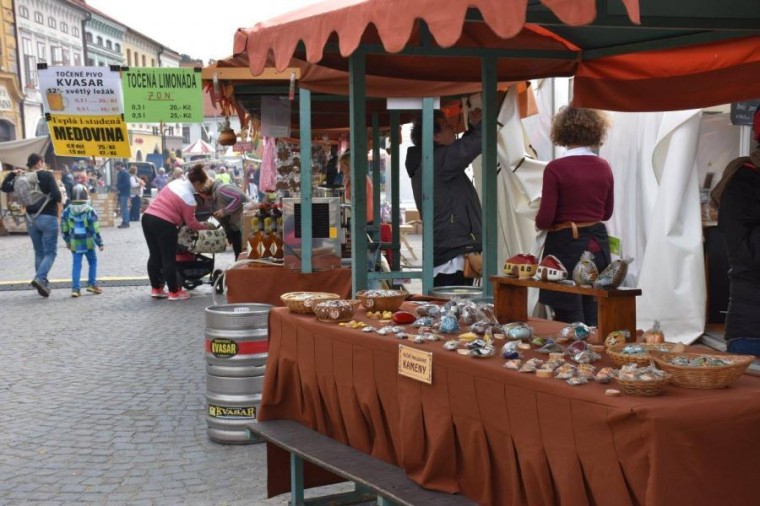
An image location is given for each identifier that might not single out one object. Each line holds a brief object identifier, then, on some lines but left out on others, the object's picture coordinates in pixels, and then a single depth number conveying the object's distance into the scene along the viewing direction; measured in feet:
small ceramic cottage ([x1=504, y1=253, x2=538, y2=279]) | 11.41
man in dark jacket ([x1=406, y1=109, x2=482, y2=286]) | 20.27
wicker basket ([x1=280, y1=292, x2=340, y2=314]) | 13.75
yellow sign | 28.58
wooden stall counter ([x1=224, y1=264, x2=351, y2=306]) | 21.26
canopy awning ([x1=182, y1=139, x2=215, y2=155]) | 133.55
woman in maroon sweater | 16.42
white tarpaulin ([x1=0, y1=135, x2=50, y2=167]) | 87.97
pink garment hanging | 45.21
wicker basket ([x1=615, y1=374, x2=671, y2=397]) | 8.18
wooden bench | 10.39
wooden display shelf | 10.00
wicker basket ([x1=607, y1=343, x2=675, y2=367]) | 8.95
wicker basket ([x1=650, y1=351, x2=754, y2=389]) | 8.36
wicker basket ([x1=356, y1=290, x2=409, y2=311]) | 13.57
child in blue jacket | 39.65
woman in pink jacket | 36.99
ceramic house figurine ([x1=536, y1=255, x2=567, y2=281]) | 10.77
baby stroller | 37.86
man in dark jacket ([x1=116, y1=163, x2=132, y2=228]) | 91.45
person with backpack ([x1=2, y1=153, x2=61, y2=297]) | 40.73
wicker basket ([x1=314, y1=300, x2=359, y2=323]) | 12.91
